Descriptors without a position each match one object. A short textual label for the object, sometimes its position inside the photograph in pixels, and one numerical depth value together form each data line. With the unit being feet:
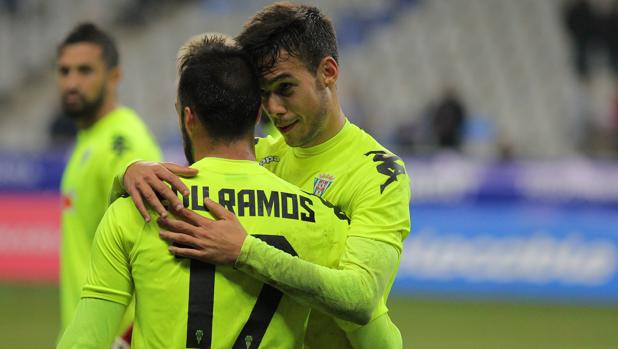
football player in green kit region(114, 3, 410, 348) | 20.43
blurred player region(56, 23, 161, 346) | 38.04
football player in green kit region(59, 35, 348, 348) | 20.44
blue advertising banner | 83.76
